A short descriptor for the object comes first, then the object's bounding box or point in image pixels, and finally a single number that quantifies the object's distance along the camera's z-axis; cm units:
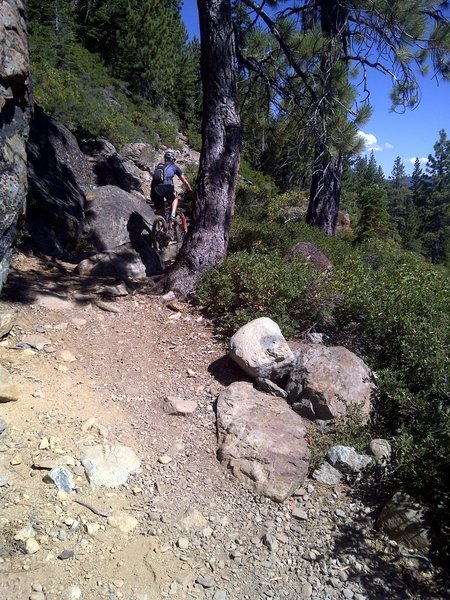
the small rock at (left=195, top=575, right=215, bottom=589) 265
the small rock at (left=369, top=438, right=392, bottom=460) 358
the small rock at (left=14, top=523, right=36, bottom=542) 267
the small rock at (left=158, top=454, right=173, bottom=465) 349
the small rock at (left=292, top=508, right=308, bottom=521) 315
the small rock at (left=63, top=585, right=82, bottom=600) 246
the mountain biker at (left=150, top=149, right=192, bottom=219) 790
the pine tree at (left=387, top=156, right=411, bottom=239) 5950
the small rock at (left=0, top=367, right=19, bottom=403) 357
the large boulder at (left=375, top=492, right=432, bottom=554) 289
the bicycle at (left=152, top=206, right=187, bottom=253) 772
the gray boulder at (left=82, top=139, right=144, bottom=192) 1010
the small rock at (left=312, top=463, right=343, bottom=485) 345
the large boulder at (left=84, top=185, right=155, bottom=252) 776
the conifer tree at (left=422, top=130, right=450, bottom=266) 5775
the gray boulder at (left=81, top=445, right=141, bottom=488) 322
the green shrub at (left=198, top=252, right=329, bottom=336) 498
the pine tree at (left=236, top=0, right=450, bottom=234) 632
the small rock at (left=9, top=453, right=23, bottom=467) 313
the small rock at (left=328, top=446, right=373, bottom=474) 348
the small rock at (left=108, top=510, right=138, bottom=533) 293
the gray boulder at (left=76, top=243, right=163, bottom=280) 644
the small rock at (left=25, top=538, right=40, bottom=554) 263
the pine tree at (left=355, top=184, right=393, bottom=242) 1541
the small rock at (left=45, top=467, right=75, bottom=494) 306
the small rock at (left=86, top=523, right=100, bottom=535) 283
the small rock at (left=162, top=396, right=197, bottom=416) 398
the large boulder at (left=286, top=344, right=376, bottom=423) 392
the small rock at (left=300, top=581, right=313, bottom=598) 265
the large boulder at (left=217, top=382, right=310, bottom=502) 336
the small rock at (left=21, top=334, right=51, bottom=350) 434
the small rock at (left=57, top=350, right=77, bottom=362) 432
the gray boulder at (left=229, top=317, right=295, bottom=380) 424
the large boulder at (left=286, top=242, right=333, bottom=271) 681
